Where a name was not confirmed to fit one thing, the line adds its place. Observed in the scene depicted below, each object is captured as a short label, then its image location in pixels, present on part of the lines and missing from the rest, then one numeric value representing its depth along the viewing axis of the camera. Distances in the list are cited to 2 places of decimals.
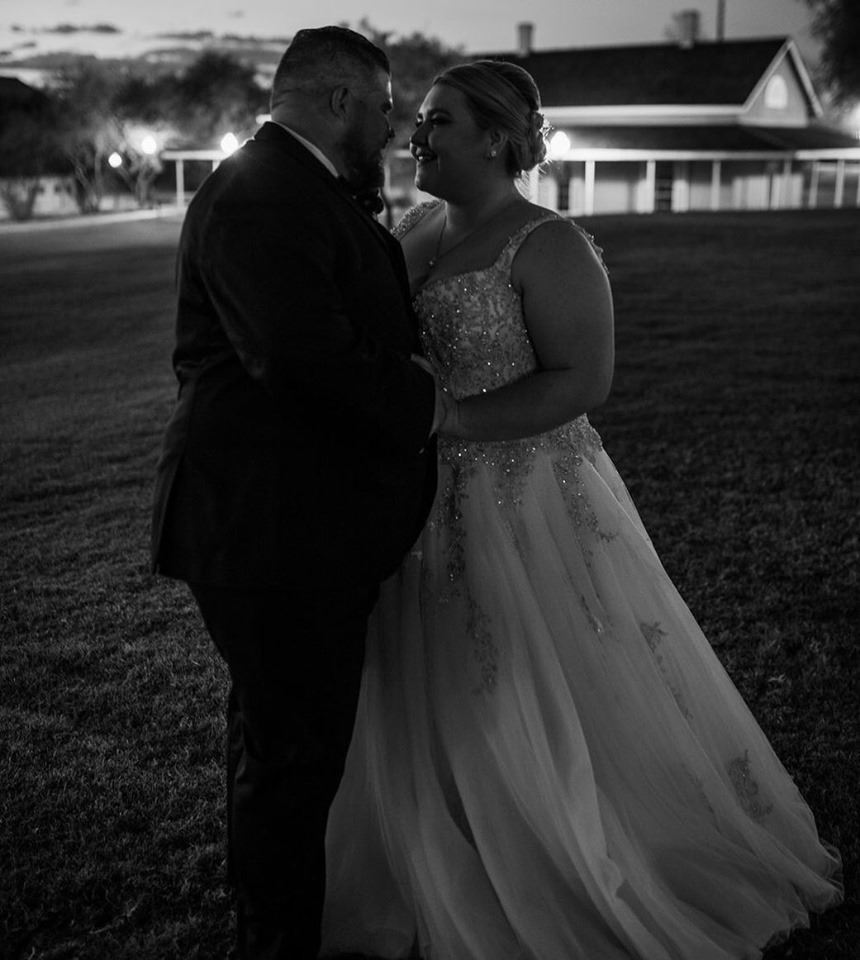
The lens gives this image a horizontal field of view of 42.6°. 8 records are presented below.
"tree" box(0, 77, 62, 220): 54.09
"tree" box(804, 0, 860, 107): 29.69
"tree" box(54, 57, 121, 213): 59.75
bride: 2.82
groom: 2.06
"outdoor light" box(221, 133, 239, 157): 21.97
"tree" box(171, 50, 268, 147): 58.59
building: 40.56
